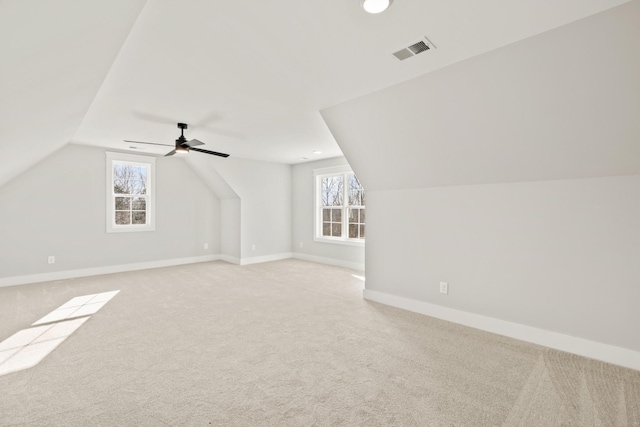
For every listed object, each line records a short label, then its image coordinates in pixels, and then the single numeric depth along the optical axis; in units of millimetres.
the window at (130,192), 5715
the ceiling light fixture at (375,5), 1651
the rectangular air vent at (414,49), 2068
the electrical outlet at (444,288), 3393
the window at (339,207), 6309
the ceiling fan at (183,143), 4027
